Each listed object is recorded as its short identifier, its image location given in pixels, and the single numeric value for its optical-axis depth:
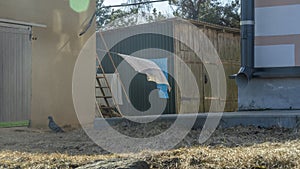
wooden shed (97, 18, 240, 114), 14.41
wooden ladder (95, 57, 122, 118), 12.48
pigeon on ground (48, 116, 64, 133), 8.38
